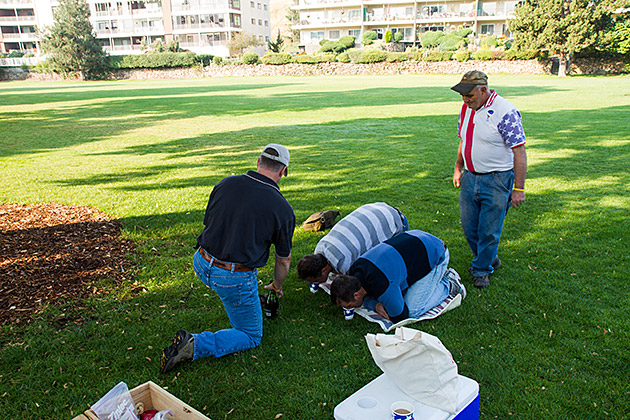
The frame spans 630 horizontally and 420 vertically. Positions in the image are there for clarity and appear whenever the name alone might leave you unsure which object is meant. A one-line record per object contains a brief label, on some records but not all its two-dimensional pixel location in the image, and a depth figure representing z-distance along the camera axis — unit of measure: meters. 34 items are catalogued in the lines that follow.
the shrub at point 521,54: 42.94
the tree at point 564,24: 39.59
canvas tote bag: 2.60
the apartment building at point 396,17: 66.25
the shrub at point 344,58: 52.75
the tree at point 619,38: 39.56
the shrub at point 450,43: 53.81
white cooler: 2.55
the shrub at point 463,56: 46.12
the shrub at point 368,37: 66.25
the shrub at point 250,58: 56.41
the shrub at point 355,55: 52.19
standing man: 4.41
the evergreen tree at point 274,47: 66.39
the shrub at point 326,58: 53.38
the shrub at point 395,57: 49.75
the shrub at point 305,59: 53.59
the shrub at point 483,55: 45.06
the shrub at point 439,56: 47.53
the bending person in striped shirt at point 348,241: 4.45
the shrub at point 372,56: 50.81
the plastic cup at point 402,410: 2.42
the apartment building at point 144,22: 79.62
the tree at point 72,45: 56.62
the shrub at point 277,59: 54.34
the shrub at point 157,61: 58.19
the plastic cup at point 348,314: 4.25
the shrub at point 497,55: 44.56
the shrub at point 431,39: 58.33
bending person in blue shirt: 3.99
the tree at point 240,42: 73.06
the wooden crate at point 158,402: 2.63
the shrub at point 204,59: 59.11
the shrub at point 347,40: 63.47
